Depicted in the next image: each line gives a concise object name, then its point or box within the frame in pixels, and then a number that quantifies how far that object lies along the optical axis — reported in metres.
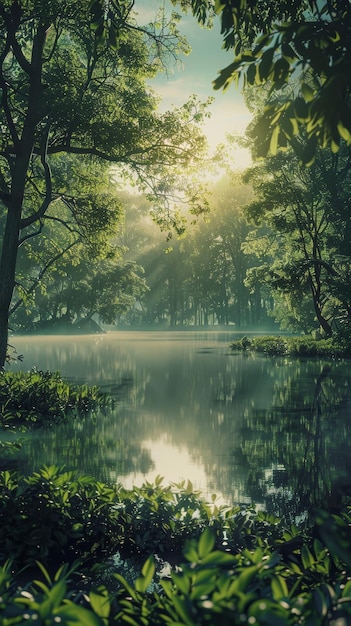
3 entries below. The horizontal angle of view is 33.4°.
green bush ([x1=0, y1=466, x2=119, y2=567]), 6.13
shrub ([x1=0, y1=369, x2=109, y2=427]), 15.30
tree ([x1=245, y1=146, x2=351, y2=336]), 34.16
